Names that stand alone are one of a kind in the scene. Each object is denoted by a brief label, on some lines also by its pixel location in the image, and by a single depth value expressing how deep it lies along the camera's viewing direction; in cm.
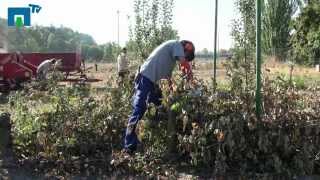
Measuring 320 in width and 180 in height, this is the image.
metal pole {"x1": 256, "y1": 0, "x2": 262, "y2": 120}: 433
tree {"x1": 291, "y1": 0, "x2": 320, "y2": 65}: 2555
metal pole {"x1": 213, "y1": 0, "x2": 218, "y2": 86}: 772
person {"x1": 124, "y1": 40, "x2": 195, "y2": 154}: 445
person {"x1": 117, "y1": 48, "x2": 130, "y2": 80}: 890
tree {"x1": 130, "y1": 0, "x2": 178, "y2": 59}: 829
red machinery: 1291
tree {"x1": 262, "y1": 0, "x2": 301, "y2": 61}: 2891
